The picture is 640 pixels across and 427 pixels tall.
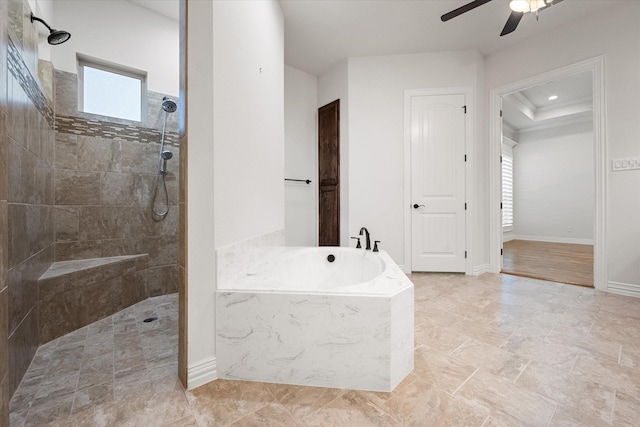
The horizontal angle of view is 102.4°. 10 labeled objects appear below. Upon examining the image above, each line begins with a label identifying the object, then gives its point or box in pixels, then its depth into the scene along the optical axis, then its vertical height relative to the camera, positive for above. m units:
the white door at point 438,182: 3.18 +0.39
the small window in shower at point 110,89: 2.31 +1.19
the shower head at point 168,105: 2.43 +1.04
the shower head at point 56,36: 1.63 +1.15
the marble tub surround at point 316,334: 1.20 -0.57
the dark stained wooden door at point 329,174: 3.50 +0.57
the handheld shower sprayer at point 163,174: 2.50 +0.40
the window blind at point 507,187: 6.00 +0.62
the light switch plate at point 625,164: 2.34 +0.46
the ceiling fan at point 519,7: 1.83 +1.50
